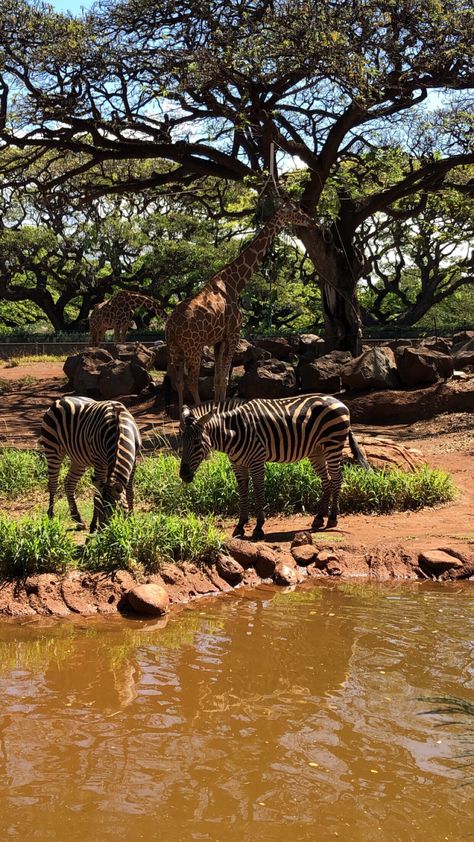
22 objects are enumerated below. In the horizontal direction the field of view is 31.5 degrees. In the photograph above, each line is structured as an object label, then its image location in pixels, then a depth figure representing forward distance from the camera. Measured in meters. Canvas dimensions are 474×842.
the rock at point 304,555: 8.27
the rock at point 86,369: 18.94
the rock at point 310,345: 19.55
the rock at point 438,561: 8.05
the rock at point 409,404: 15.49
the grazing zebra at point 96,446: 7.99
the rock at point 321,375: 16.83
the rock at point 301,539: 8.55
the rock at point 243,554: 8.02
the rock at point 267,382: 16.75
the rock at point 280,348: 19.34
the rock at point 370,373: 16.22
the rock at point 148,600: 6.84
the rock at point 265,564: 7.96
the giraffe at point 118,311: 22.20
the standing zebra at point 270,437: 8.89
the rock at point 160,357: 19.88
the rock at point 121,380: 18.44
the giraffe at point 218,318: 14.81
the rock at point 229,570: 7.77
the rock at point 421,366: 16.27
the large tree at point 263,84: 14.88
